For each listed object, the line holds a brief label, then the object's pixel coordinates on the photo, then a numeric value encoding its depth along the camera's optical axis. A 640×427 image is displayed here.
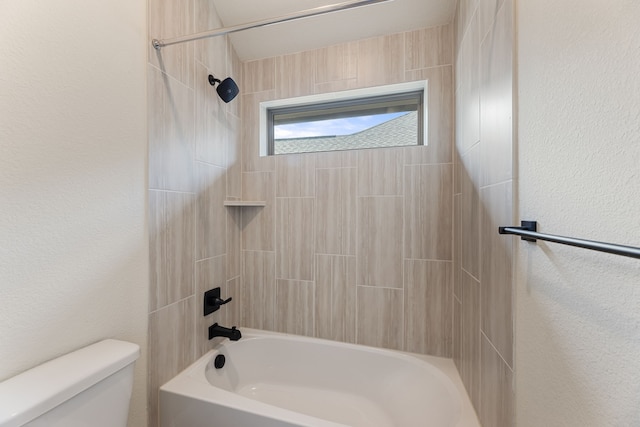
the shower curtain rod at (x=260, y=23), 0.98
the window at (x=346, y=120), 1.68
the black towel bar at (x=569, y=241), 0.36
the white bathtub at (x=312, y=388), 1.11
